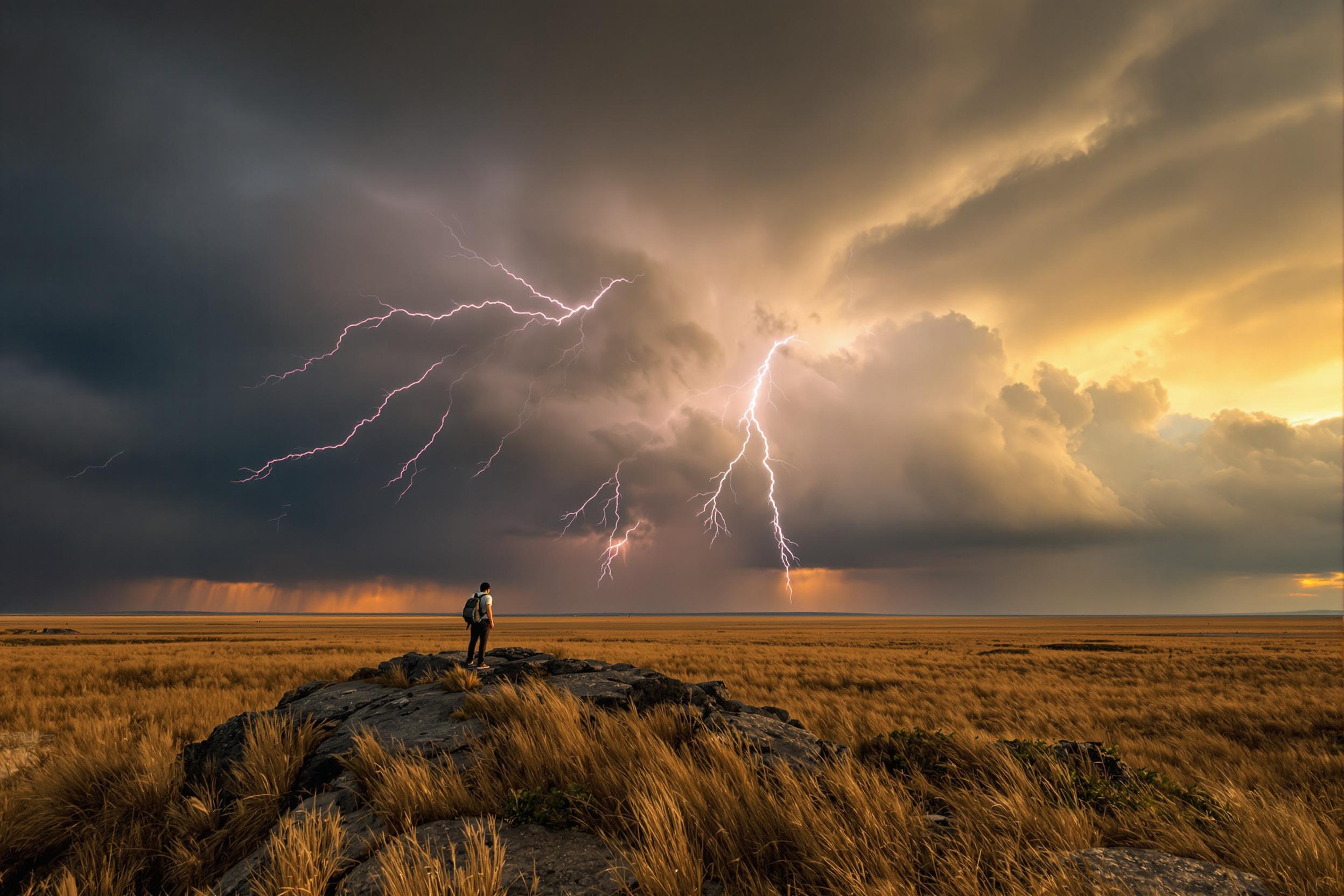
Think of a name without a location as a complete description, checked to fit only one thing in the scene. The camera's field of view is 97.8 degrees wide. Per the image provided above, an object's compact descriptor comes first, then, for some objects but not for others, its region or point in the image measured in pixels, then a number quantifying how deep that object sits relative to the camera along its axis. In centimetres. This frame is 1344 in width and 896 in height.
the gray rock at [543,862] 412
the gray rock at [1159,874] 350
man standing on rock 1523
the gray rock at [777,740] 632
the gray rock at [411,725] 712
